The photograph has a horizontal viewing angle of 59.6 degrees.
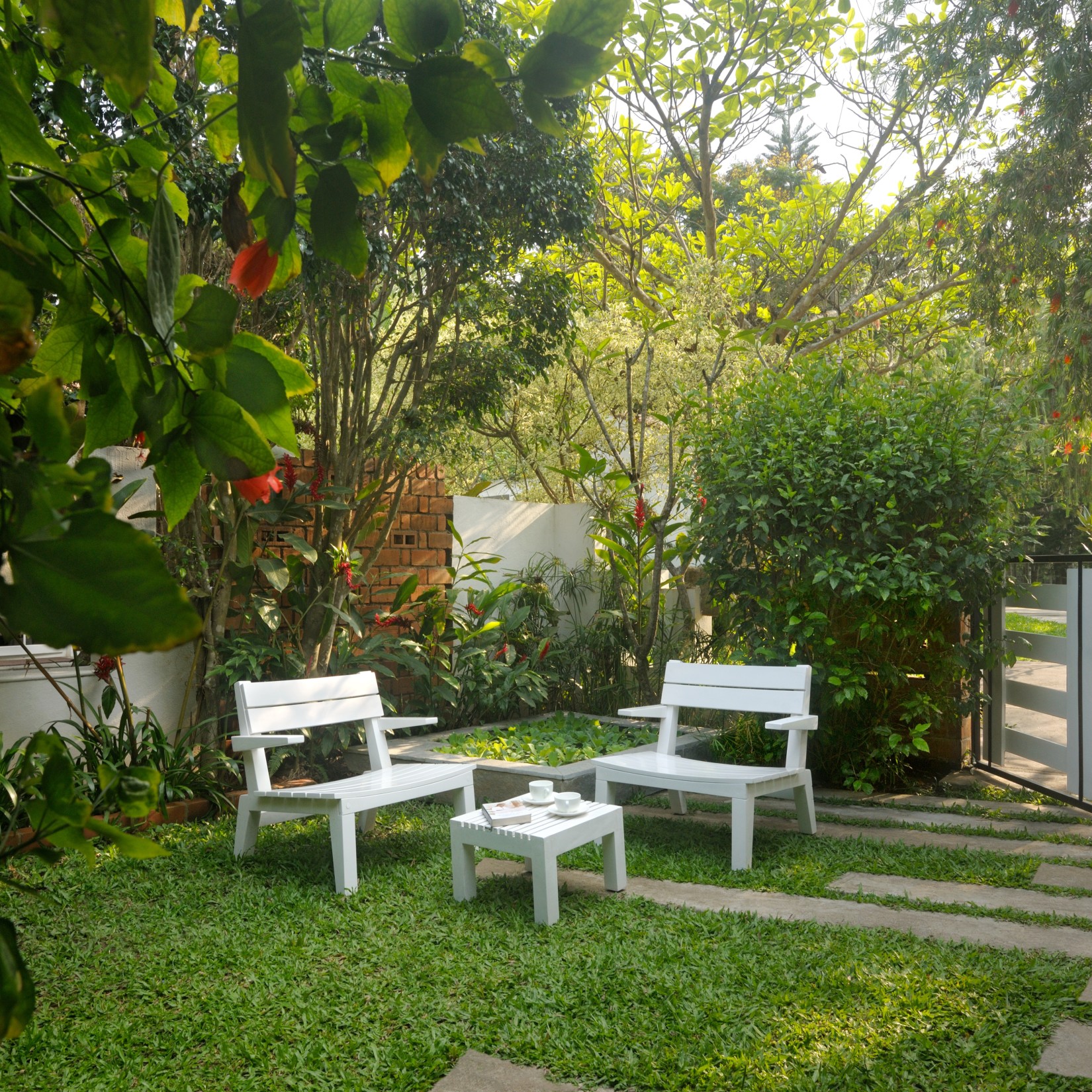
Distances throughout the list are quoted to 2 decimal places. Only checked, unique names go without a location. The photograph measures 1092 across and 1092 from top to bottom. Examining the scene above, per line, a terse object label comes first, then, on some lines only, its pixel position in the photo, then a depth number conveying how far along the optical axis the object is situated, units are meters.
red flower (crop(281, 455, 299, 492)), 5.07
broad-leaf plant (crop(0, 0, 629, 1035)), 0.32
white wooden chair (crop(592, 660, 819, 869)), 4.06
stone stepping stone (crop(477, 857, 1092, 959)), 3.09
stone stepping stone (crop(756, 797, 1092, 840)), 4.52
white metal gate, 4.86
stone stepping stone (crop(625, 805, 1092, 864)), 4.12
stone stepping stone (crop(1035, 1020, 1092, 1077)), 2.26
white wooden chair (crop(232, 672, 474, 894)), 3.78
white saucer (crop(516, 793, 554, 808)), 3.92
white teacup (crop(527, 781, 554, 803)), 3.95
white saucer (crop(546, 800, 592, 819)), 3.71
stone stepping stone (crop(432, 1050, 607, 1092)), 2.29
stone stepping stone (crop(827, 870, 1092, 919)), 3.42
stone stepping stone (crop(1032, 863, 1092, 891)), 3.68
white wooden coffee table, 3.38
